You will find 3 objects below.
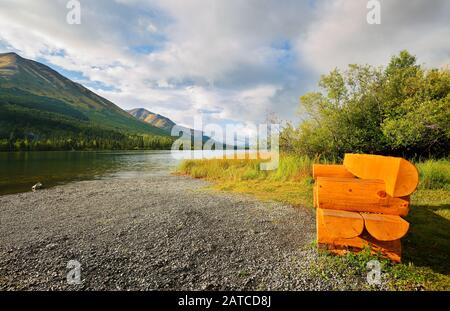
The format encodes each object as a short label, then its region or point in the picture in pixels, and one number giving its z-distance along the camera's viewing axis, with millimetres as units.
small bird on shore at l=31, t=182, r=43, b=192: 12787
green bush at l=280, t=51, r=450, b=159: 13250
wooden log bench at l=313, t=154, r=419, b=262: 3229
